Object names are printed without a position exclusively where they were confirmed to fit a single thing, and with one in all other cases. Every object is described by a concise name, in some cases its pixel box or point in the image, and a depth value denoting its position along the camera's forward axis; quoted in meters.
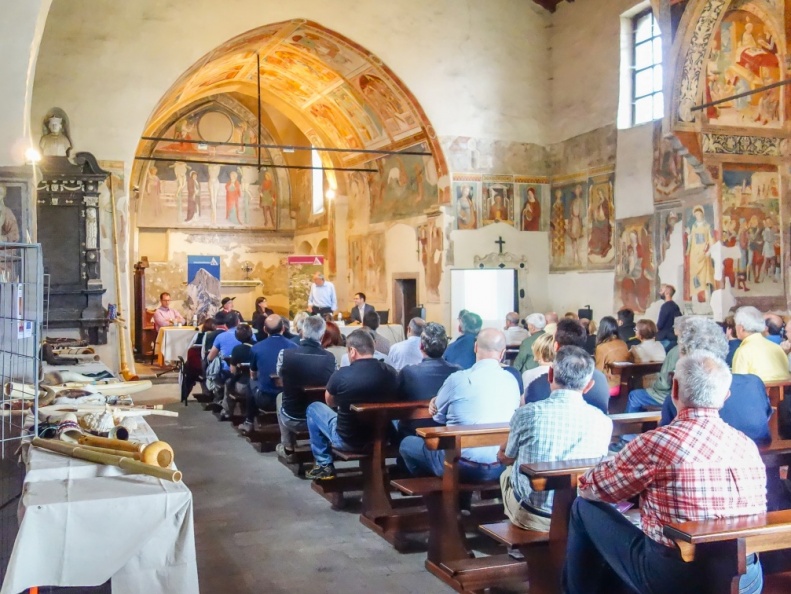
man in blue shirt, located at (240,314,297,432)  8.45
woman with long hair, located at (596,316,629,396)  8.31
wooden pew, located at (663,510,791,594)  2.70
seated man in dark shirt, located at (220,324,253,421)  9.41
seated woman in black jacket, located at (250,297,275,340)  10.90
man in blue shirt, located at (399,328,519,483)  5.00
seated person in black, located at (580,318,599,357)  10.25
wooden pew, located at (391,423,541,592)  4.52
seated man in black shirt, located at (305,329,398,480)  5.95
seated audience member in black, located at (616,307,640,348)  10.57
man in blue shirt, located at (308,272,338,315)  16.19
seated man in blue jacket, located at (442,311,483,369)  7.50
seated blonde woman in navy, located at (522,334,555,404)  5.56
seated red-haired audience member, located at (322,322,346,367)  9.75
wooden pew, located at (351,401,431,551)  5.55
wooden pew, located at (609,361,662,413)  8.20
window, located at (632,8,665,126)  14.38
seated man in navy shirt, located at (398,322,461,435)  5.88
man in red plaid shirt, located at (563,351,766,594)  2.96
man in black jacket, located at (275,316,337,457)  7.17
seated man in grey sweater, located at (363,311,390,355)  9.85
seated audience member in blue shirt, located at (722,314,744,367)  7.78
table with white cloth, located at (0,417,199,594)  3.04
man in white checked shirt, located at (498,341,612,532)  3.87
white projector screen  15.90
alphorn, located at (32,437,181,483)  3.30
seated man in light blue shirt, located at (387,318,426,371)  7.92
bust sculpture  13.33
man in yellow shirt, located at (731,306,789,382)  6.89
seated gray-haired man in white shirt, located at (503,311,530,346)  12.12
